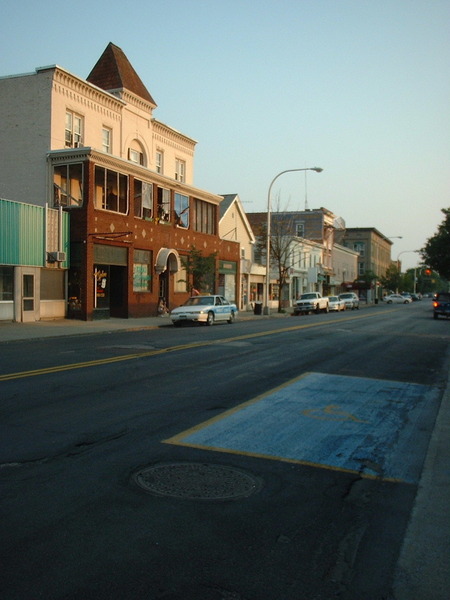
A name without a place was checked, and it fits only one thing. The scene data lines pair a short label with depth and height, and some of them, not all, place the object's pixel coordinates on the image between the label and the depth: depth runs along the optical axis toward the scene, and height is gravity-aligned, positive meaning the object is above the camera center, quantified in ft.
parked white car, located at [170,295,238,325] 92.63 -3.35
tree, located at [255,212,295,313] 158.40 +14.05
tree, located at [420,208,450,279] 157.89 +12.00
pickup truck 152.76 -3.27
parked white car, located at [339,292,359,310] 191.31 -2.61
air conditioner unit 87.92 +4.75
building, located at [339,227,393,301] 367.04 +30.40
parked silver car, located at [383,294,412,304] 297.94 -3.26
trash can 138.79 -4.18
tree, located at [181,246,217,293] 118.42 +4.78
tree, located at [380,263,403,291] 364.38 +7.72
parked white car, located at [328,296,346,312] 170.05 -3.38
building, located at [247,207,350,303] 204.23 +17.11
